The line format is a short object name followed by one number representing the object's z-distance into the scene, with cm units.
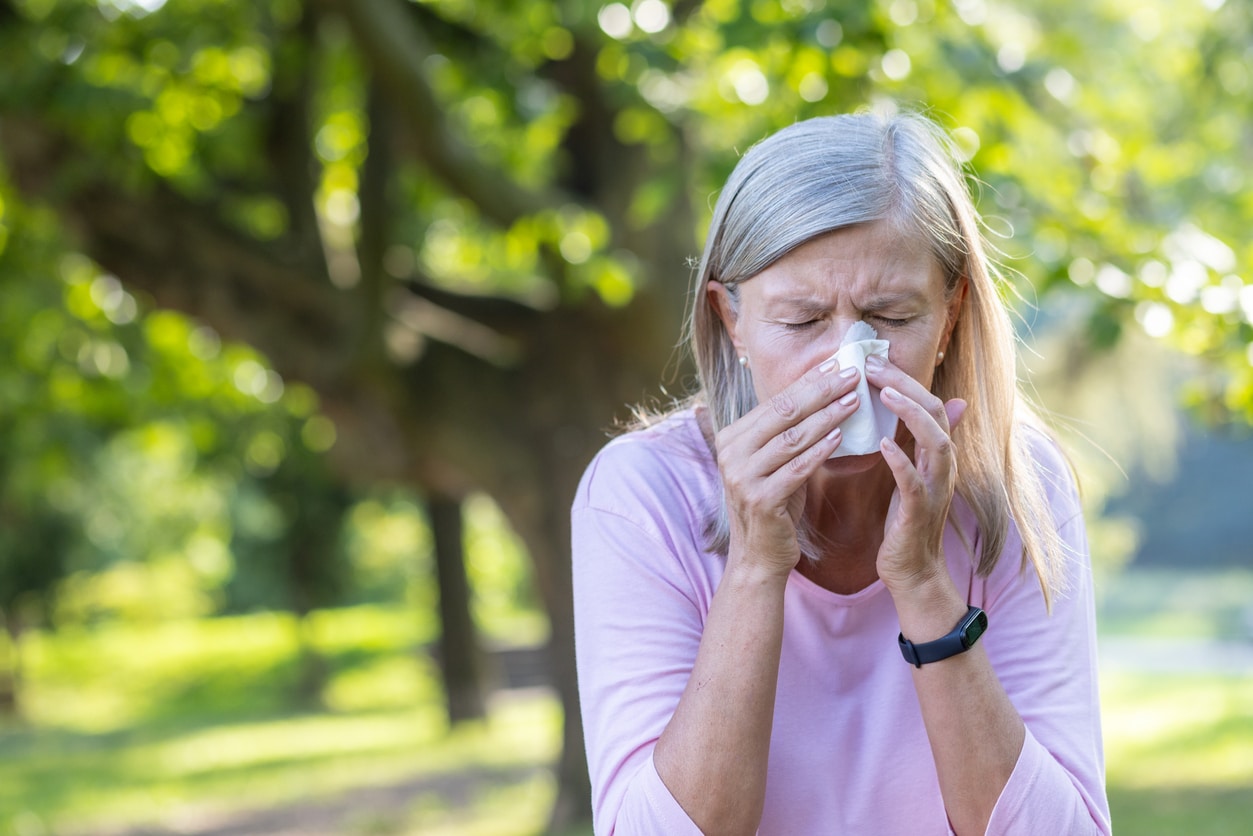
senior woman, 213
